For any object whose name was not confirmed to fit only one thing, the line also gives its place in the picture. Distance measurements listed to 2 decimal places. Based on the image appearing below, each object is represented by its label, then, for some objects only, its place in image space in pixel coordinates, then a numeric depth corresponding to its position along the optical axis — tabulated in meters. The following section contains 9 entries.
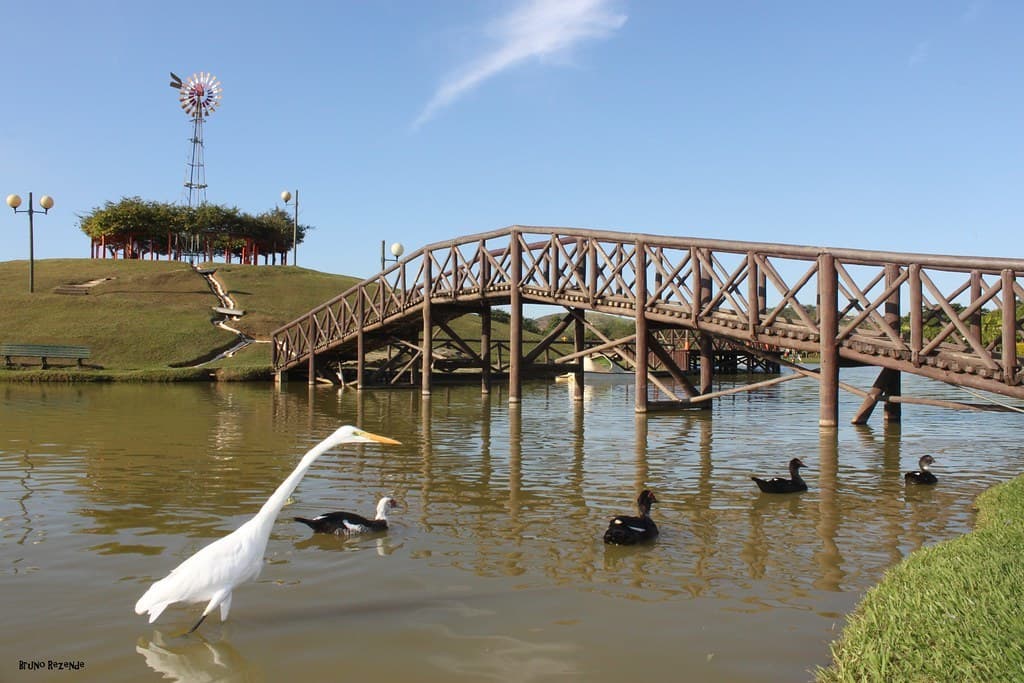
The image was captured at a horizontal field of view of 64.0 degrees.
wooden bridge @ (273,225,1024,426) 16.94
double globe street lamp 63.69
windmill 99.94
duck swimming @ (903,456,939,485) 12.36
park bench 43.94
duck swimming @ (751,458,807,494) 11.63
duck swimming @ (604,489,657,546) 8.58
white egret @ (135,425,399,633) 5.82
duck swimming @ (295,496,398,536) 9.16
